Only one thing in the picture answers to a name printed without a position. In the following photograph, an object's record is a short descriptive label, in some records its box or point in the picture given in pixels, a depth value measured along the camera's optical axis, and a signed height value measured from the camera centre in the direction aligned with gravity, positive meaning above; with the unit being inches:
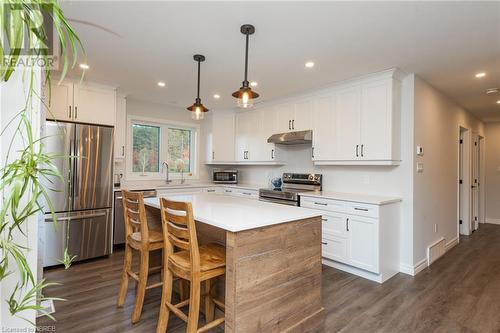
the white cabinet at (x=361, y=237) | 117.0 -30.1
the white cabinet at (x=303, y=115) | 159.6 +34.8
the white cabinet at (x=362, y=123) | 125.3 +25.3
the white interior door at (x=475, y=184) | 213.3 -8.2
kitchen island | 66.0 -25.6
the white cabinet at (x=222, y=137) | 214.2 +27.4
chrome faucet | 204.0 +2.3
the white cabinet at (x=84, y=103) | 136.8 +35.6
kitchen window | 191.0 +16.2
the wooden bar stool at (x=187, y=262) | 66.4 -24.5
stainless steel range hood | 158.6 +21.3
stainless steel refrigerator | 128.7 -13.1
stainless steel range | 151.9 -10.4
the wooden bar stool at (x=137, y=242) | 84.5 -23.8
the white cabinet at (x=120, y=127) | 166.7 +26.4
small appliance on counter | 215.9 -5.0
